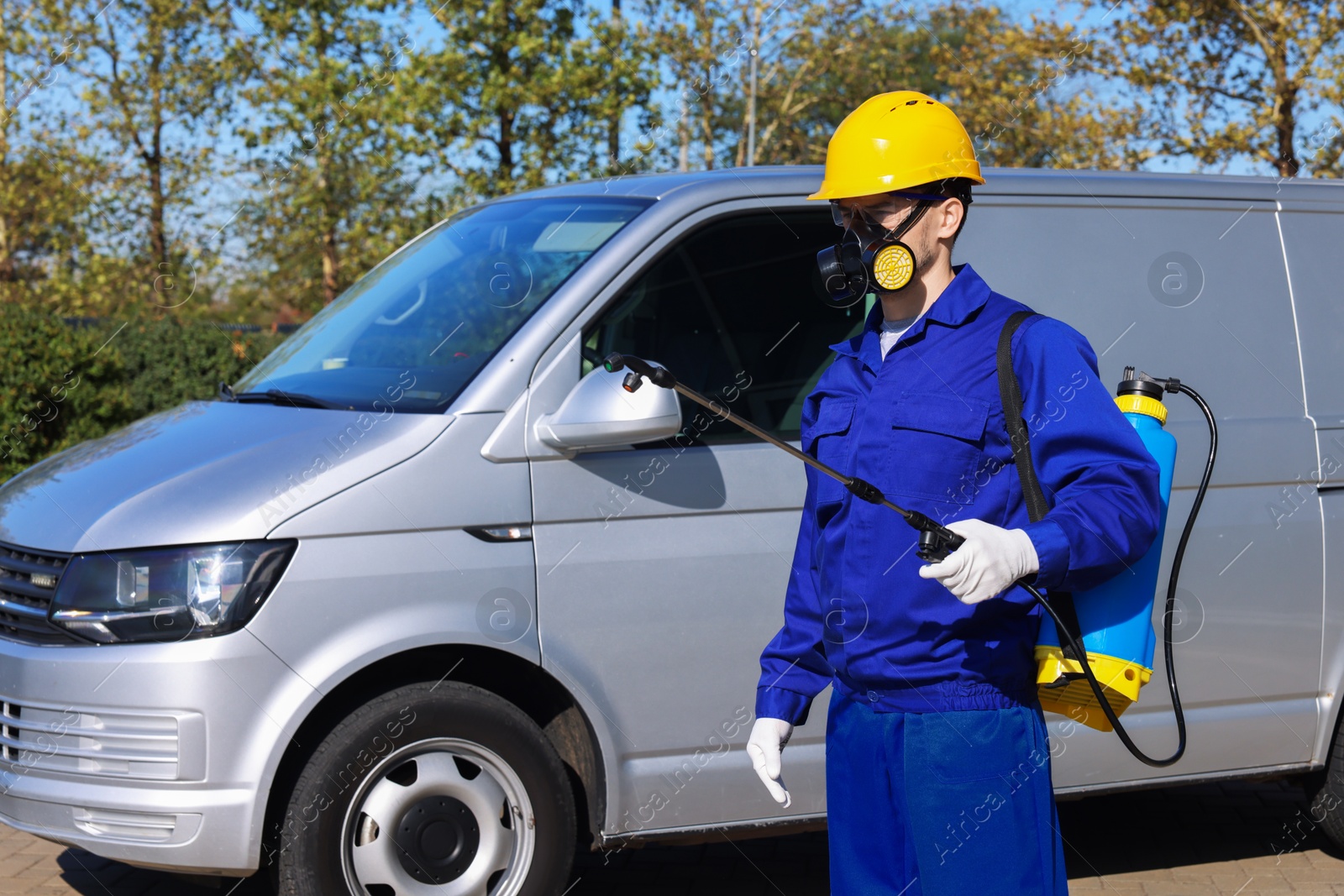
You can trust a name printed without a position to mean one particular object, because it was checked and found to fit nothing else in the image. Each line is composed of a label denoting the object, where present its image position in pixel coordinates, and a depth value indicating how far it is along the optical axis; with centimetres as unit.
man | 234
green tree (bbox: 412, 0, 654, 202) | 2005
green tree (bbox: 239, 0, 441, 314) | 2091
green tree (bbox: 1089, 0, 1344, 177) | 1558
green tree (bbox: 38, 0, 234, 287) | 2300
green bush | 1032
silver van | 355
